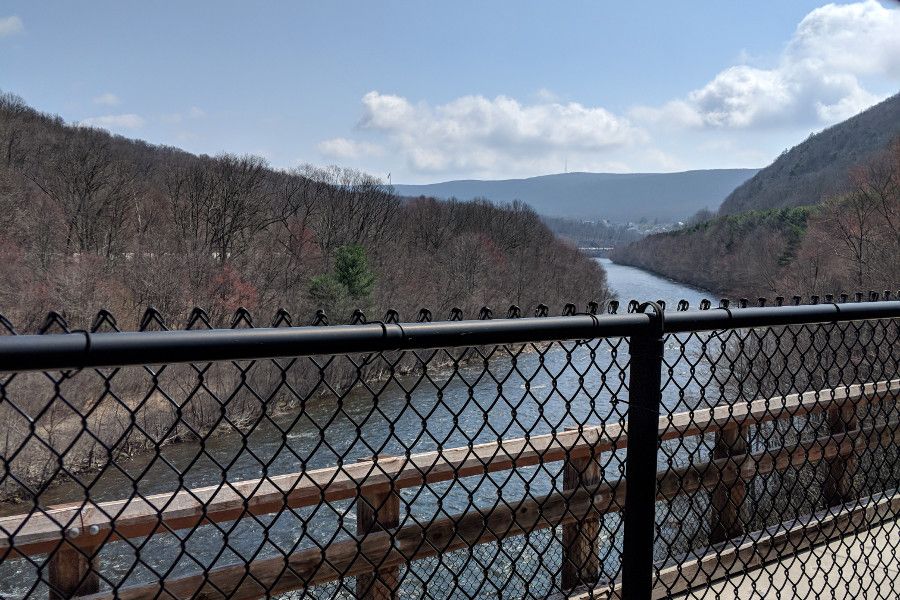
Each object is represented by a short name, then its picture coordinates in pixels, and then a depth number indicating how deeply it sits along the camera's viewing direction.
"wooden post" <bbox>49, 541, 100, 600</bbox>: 2.60
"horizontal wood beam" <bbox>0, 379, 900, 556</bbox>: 2.44
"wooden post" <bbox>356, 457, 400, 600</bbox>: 3.10
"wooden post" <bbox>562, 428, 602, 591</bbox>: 3.60
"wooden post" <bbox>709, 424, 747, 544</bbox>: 3.87
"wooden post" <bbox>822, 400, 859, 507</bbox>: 4.29
